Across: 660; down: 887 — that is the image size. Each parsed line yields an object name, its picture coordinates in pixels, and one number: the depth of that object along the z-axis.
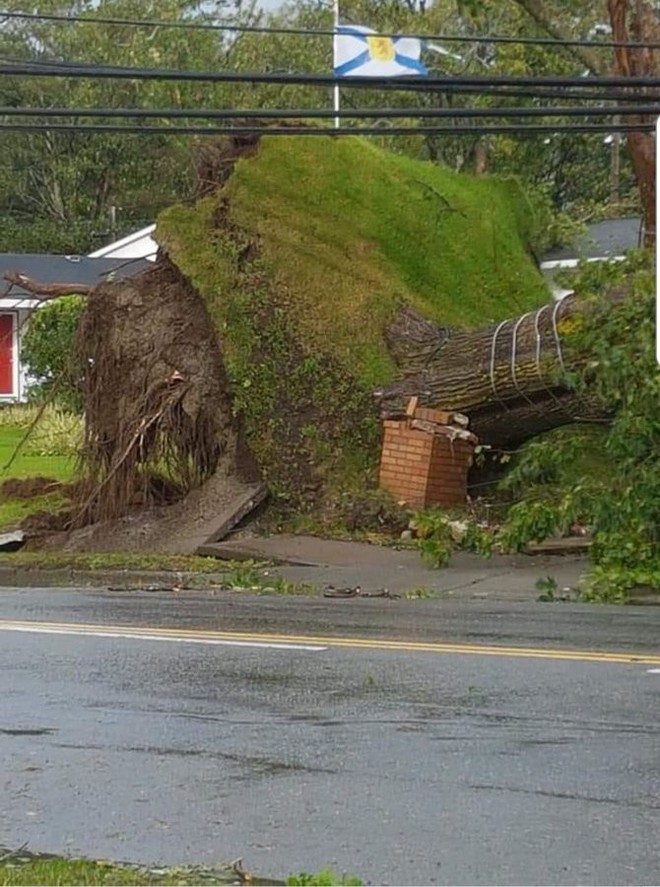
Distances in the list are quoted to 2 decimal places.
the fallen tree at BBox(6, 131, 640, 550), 17.27
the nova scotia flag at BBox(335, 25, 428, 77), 22.99
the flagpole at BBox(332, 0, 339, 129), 34.59
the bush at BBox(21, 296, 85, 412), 28.59
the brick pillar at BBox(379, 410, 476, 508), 16.52
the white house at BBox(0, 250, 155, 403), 43.03
